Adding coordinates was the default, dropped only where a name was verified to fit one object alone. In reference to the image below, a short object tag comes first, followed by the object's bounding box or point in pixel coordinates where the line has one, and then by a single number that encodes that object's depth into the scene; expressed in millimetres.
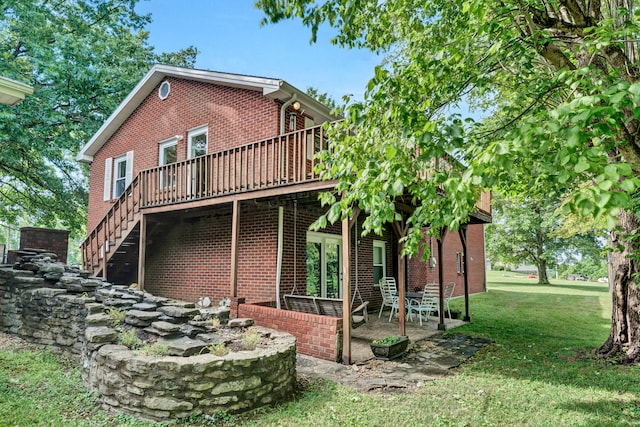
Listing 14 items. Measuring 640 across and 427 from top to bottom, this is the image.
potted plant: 6461
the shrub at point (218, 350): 4508
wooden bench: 6859
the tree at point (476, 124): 2371
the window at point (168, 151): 11852
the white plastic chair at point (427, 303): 9648
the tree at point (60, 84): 13930
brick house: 8672
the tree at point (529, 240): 28906
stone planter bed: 4098
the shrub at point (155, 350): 4441
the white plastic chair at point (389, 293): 10484
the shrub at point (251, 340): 4953
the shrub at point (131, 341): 4835
